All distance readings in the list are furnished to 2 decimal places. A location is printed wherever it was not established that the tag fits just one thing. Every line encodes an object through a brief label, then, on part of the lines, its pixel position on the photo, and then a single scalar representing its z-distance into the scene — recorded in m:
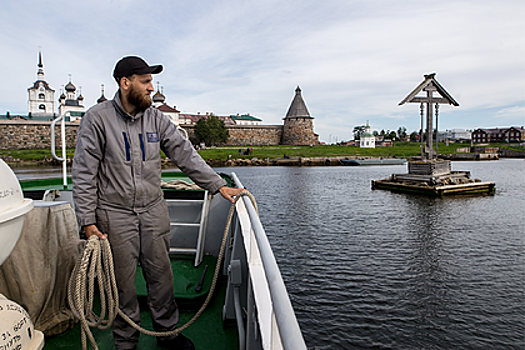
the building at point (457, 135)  156.10
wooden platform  19.00
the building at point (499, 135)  117.12
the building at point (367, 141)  77.25
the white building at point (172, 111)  69.71
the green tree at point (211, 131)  66.31
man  2.21
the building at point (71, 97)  75.25
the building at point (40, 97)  82.94
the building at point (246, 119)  102.12
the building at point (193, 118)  76.93
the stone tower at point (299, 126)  76.44
